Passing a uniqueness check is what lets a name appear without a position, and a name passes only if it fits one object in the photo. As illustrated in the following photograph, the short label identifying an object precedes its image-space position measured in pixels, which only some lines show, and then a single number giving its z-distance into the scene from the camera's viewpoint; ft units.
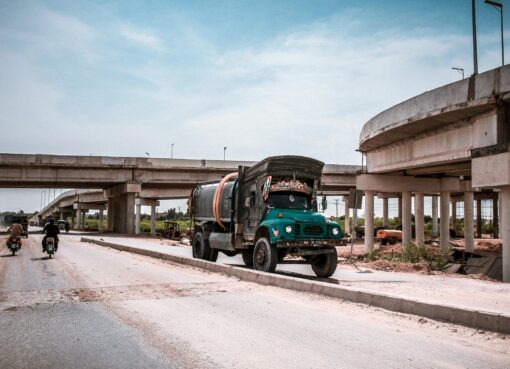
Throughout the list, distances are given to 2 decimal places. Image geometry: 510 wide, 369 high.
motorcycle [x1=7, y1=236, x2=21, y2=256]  67.15
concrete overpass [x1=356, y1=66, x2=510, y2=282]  47.26
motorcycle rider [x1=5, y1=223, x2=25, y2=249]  67.41
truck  40.86
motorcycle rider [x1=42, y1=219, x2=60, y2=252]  62.14
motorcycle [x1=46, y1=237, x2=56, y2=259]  60.85
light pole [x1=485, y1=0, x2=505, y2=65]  56.91
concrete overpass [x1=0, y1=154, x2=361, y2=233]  150.60
